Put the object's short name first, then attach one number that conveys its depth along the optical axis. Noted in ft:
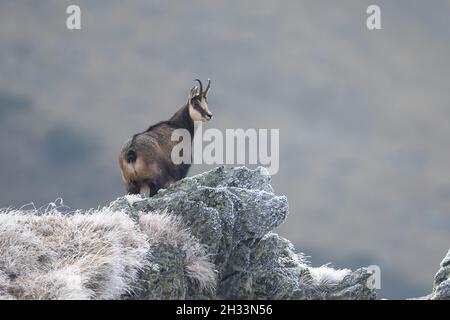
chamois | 56.24
